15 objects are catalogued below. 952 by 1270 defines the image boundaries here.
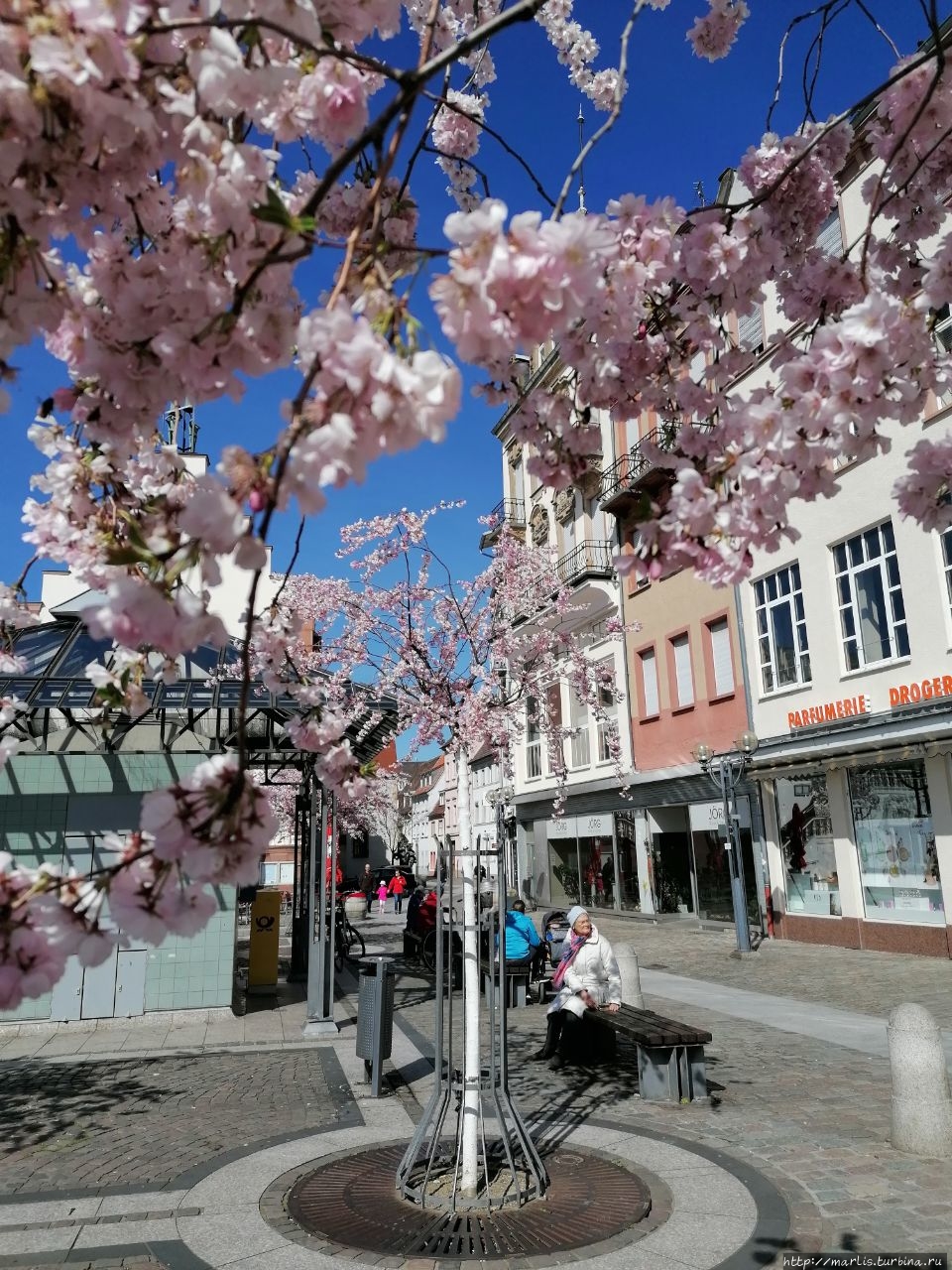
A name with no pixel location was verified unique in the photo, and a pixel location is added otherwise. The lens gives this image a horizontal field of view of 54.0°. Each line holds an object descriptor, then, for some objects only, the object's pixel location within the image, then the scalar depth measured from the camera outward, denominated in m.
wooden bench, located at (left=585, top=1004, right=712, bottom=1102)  7.21
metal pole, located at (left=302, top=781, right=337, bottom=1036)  10.45
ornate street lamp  16.56
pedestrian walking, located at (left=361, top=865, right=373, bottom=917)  33.96
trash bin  7.68
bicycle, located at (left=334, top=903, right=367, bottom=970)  16.45
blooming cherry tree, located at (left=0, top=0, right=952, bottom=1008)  1.74
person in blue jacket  11.95
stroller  12.86
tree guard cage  5.29
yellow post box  13.67
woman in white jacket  8.59
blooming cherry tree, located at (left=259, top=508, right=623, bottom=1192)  9.73
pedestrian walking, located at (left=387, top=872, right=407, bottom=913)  32.84
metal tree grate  4.70
